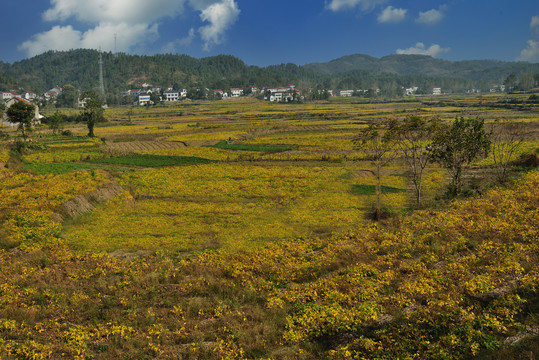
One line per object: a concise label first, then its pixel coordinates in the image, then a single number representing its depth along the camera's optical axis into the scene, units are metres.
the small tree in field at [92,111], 87.38
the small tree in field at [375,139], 31.19
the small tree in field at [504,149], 41.34
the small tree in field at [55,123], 92.50
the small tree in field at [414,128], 35.80
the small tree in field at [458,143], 35.50
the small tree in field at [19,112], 67.88
